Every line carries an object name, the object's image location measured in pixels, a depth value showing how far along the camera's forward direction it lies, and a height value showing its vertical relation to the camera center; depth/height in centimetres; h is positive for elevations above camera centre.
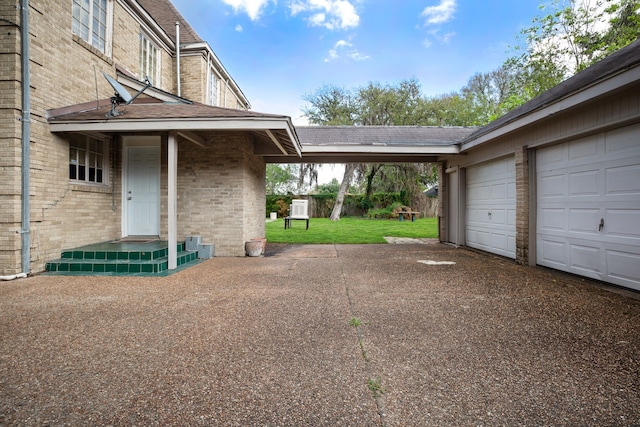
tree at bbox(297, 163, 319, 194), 2211 +293
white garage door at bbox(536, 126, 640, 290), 403 +8
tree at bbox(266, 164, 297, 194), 3632 +417
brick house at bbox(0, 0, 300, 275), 460 +135
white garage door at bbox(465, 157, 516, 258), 648 +12
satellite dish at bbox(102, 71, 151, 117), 525 +206
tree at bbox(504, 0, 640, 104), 1224 +806
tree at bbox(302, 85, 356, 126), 2233 +789
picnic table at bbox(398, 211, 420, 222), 1854 -9
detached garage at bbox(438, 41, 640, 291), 400 +60
